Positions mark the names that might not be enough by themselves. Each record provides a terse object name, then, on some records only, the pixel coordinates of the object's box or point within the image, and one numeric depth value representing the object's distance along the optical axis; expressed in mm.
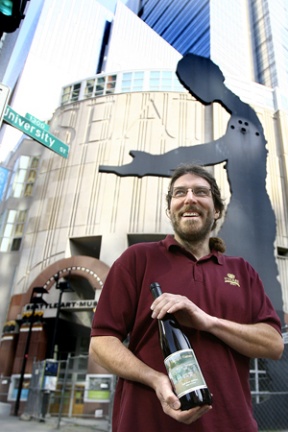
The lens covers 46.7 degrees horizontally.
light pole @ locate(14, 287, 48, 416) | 14216
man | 1305
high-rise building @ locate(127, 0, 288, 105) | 54969
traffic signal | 3740
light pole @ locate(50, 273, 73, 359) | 16125
